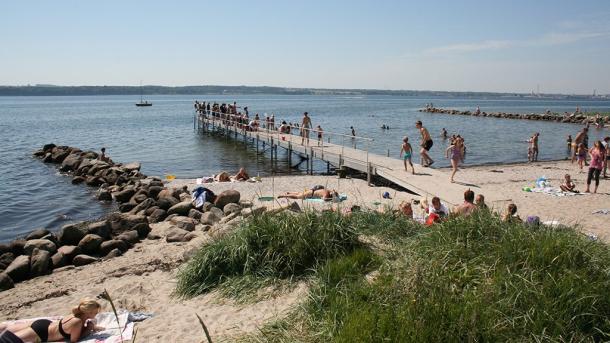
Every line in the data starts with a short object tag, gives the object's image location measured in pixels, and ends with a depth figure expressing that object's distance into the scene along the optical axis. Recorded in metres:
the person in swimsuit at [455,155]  14.98
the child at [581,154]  19.50
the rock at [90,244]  10.62
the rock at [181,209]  13.16
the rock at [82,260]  10.10
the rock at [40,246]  10.47
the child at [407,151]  15.96
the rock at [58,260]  10.05
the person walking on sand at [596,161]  13.97
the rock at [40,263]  9.67
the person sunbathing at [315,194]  13.34
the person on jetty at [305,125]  22.95
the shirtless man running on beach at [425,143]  16.56
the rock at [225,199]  13.06
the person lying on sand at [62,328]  6.23
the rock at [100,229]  11.19
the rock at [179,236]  10.68
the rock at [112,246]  10.61
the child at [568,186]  14.55
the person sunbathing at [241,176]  18.06
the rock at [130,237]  11.05
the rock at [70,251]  10.29
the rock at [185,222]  11.39
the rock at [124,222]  11.89
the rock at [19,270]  9.45
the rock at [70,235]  11.02
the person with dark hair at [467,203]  8.36
